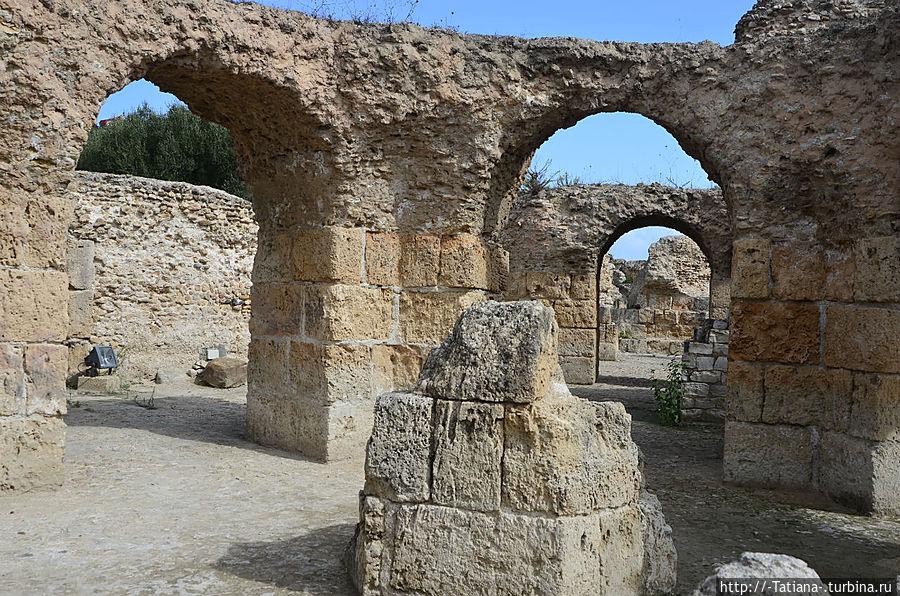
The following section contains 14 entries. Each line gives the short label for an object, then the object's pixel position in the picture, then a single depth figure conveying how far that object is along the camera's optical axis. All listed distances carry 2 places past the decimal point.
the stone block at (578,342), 13.22
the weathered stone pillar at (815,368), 5.20
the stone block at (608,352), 18.05
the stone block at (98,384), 9.96
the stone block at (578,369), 13.17
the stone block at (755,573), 2.30
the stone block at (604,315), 19.08
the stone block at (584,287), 13.42
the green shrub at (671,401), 9.06
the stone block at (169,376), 11.24
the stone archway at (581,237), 13.30
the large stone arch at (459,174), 4.75
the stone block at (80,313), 10.41
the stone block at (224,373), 10.85
